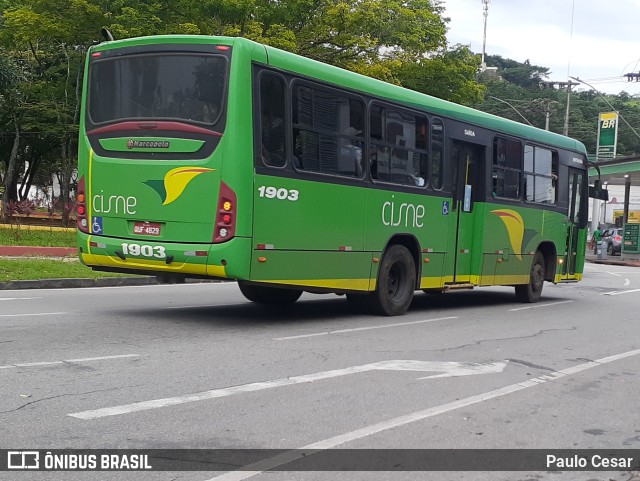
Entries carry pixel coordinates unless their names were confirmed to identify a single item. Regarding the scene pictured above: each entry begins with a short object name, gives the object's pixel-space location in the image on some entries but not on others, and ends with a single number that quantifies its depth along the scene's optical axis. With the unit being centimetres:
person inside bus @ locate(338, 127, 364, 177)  1147
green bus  993
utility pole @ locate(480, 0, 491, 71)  11544
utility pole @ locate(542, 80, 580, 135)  4380
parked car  4934
